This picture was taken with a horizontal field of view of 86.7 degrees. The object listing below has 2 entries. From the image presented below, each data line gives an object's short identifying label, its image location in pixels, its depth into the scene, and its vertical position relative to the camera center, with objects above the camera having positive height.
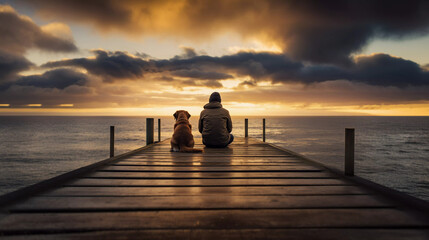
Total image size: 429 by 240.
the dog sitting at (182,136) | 6.33 -0.53
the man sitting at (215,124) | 6.71 -0.19
